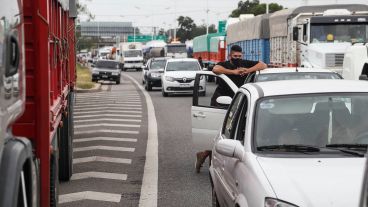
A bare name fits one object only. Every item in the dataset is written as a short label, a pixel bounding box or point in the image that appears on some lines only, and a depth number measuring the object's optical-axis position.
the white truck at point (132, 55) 77.38
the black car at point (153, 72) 36.53
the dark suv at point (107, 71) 46.94
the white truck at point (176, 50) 68.00
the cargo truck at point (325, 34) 22.62
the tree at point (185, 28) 157.75
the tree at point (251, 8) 105.79
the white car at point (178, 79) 30.91
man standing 10.69
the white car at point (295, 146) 4.84
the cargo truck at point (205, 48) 50.36
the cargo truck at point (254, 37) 31.53
